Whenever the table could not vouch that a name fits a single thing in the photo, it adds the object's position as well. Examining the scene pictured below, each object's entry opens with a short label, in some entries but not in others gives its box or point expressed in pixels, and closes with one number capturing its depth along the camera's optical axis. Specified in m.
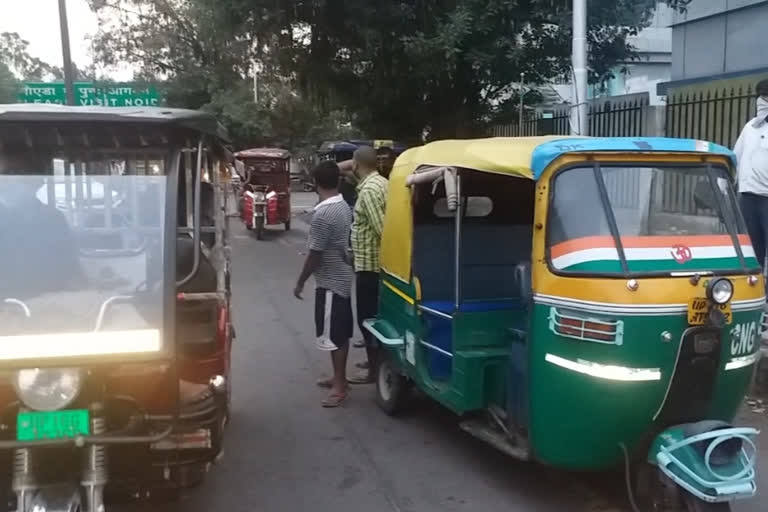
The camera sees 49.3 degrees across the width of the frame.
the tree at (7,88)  36.38
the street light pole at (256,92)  31.52
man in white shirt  6.74
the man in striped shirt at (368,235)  6.45
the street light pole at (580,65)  8.77
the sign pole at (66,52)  19.11
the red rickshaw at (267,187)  18.66
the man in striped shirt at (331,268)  6.15
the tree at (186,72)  31.14
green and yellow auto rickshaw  3.84
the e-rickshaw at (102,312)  3.37
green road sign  22.97
